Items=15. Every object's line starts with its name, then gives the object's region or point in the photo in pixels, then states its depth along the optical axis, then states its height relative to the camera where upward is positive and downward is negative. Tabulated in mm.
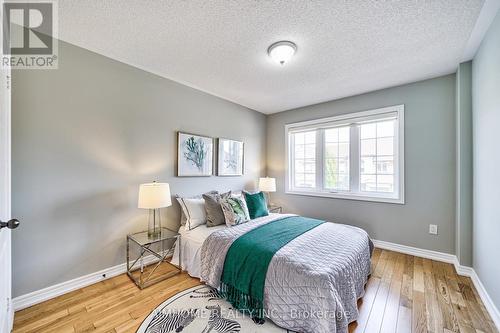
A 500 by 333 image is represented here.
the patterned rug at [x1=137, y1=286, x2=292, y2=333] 1636 -1266
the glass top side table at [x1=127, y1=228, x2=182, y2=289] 2312 -1177
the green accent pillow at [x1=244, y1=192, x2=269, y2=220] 3000 -570
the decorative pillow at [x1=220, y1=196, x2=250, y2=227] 2672 -591
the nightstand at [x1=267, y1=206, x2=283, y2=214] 4097 -849
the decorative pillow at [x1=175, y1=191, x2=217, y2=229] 2751 -599
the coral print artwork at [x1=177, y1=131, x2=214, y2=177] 3033 +160
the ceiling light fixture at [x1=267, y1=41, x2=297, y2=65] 2111 +1186
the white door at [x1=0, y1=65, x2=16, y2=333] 1217 -245
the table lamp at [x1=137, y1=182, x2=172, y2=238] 2289 -336
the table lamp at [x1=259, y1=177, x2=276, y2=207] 3996 -370
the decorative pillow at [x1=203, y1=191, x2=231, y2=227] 2715 -593
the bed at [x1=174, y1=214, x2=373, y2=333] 1510 -907
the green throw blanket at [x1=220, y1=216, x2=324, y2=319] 1772 -908
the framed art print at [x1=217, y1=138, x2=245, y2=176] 3614 +147
